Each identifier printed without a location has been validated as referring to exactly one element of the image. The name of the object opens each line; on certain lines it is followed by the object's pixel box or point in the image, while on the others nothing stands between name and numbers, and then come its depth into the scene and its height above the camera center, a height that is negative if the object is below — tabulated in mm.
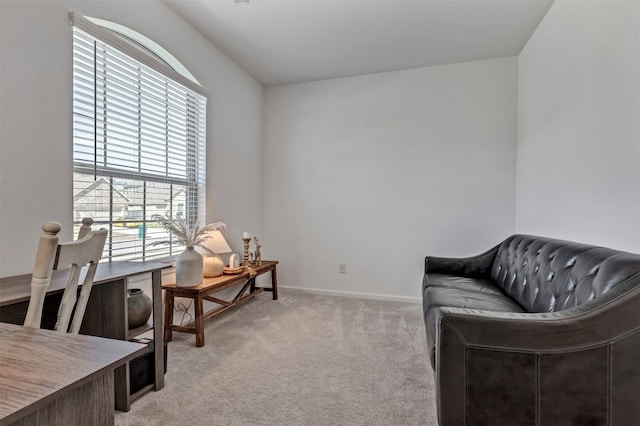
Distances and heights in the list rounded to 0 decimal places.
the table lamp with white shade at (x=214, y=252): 2721 -399
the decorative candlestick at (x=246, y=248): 3291 -403
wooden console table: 2320 -677
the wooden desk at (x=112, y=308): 1327 -488
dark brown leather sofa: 1073 -534
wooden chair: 871 -177
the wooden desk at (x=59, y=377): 507 -306
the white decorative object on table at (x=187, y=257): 2342 -361
